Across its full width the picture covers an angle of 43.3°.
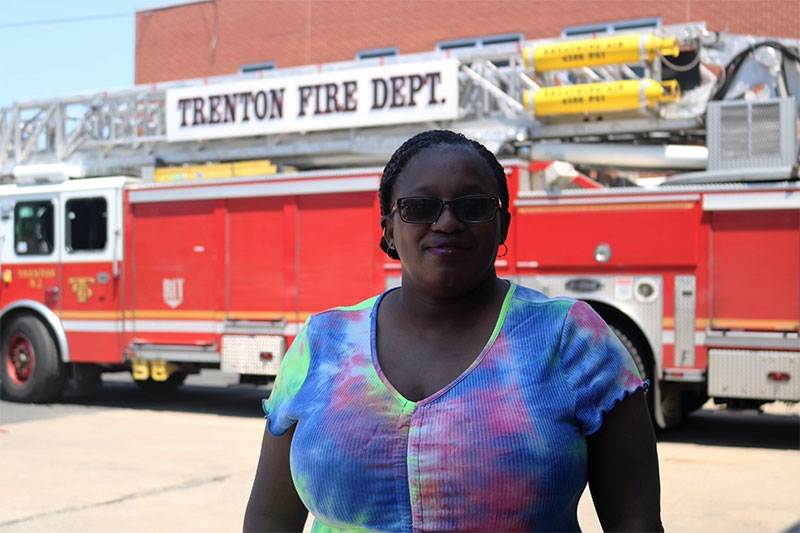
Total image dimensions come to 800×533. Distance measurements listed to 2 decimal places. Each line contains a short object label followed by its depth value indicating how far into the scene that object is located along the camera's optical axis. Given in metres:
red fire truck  8.29
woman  1.71
